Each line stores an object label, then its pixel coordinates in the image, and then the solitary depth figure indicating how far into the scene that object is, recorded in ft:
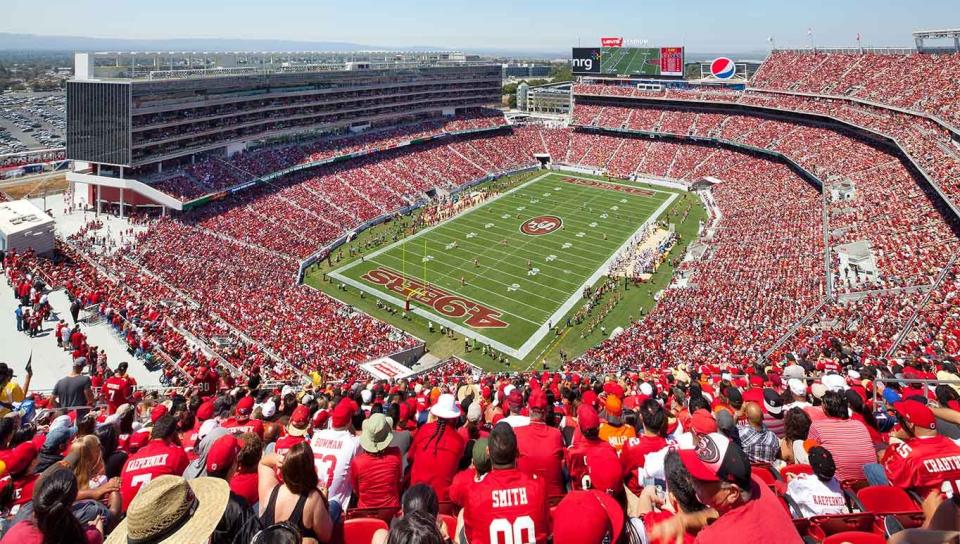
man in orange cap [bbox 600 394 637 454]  21.49
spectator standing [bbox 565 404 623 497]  16.44
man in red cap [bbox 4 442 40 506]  18.75
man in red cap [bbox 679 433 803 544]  10.49
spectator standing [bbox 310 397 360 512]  16.76
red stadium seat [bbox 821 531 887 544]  13.10
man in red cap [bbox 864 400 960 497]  15.17
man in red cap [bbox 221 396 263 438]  23.84
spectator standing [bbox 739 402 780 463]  18.70
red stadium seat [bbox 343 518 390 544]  14.51
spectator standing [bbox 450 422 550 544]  12.19
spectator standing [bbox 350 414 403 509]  16.34
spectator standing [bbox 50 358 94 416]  31.24
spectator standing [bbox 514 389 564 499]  17.07
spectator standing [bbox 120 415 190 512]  17.08
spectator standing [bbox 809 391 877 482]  18.24
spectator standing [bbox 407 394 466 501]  17.74
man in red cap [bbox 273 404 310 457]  19.42
